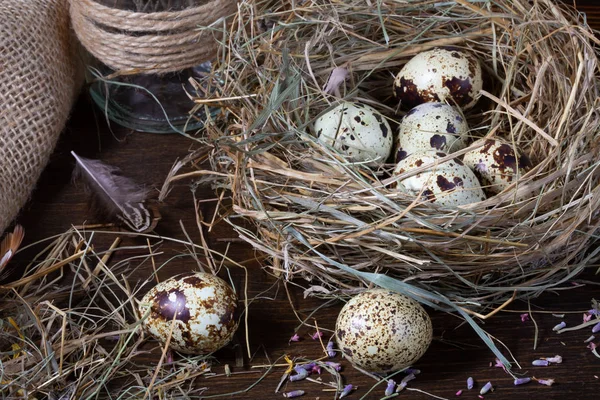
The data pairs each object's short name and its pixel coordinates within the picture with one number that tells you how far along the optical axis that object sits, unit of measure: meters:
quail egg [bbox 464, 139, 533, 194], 0.60
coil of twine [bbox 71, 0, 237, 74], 0.65
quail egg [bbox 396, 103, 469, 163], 0.61
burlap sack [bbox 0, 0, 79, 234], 0.64
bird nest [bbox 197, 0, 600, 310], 0.57
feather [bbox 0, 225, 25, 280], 0.60
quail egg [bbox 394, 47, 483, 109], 0.63
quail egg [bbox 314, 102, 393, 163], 0.61
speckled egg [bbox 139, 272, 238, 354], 0.56
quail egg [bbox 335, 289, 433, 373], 0.55
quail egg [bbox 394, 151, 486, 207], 0.58
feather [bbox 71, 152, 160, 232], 0.63
